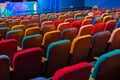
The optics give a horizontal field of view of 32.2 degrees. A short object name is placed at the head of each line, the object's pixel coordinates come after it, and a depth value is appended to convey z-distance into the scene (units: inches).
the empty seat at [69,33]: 168.4
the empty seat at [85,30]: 181.5
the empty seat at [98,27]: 193.9
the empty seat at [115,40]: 146.0
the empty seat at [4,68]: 94.5
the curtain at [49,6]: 699.4
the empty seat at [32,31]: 183.3
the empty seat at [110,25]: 200.2
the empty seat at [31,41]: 137.3
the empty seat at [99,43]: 141.9
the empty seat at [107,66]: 87.0
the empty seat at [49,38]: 150.2
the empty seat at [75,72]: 71.4
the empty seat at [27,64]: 102.3
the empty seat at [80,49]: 125.1
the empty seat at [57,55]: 116.3
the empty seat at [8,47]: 126.1
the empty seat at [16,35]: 169.6
